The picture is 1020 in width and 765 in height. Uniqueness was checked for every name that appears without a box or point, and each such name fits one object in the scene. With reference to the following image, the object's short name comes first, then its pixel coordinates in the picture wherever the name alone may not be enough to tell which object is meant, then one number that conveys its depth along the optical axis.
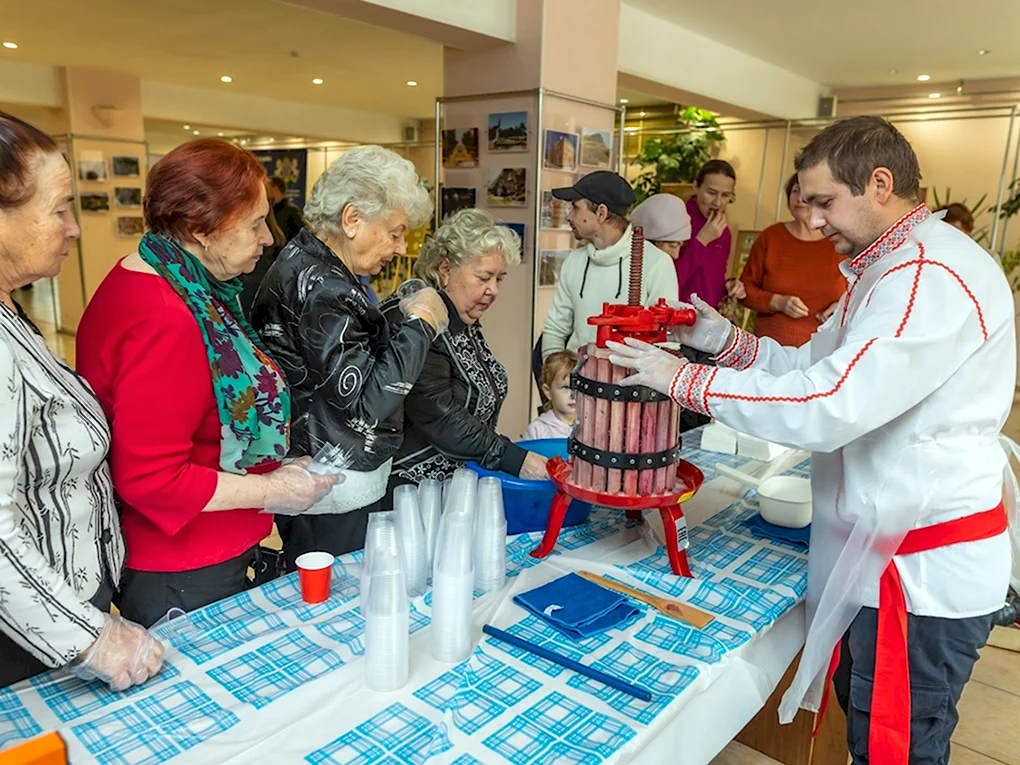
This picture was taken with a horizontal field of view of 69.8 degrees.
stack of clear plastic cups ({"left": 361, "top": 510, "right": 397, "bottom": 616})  1.05
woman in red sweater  1.11
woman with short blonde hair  1.68
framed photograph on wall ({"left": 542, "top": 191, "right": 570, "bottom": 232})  3.68
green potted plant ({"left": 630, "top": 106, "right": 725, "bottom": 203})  7.18
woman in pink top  3.50
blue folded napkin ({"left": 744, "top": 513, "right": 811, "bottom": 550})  1.61
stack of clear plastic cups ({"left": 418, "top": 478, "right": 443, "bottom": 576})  1.28
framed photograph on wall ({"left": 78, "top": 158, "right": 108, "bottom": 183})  7.06
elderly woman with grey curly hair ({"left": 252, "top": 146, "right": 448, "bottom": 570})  1.39
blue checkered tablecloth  0.90
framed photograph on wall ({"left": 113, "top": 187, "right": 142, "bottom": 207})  7.43
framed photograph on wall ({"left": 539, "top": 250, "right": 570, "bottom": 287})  3.72
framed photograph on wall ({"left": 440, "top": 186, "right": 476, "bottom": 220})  3.89
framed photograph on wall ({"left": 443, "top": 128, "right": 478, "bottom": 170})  3.81
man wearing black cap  2.74
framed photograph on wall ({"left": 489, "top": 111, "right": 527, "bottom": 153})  3.62
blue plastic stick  1.02
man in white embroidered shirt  1.13
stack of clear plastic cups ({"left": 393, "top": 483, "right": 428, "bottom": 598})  1.21
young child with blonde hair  2.31
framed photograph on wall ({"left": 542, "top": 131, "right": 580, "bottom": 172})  3.63
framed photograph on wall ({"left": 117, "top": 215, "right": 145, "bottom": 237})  7.62
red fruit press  1.31
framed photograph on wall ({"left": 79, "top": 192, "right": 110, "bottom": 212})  7.17
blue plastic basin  1.54
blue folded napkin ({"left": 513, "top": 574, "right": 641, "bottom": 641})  1.18
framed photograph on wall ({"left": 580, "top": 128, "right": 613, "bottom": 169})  3.86
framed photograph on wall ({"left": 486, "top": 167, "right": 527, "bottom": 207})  3.68
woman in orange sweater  3.18
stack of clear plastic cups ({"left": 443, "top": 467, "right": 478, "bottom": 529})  1.26
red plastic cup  1.23
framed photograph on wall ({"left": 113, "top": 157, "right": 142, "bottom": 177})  7.32
